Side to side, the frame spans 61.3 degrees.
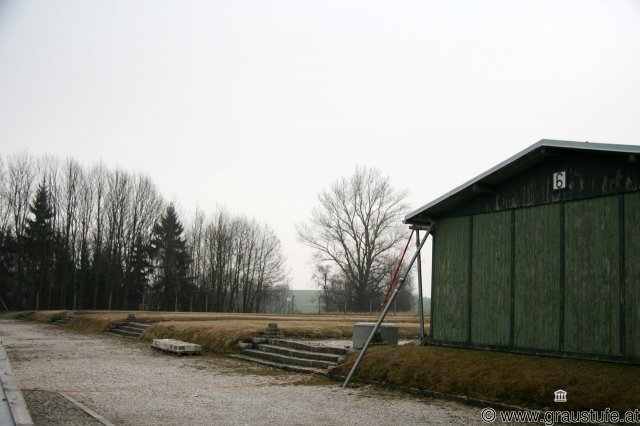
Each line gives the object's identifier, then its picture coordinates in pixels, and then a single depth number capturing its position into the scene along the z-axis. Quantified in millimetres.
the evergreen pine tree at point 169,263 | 59125
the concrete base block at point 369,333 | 15438
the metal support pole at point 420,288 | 15295
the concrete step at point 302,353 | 15125
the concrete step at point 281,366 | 14823
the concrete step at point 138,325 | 27047
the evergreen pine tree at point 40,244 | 52688
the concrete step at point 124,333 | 26284
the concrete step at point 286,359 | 14963
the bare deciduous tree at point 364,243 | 54781
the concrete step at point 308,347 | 15505
